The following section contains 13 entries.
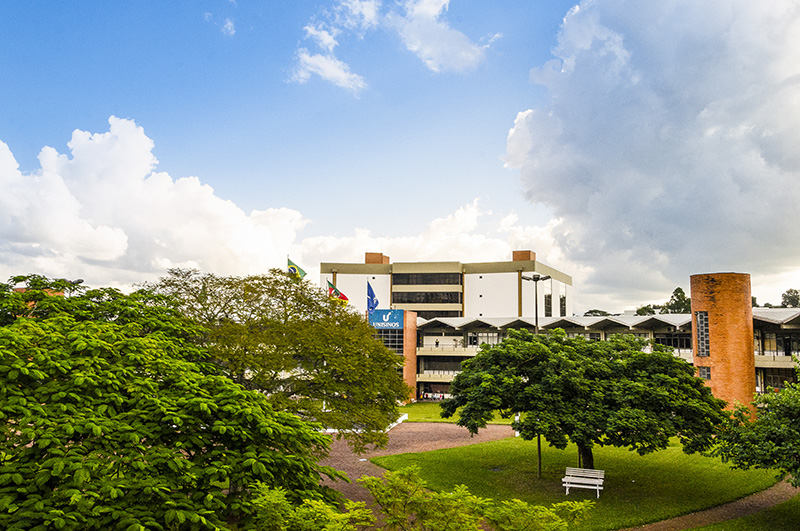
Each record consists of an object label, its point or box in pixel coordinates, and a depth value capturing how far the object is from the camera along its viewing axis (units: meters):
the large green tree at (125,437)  8.02
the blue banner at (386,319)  55.72
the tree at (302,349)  20.20
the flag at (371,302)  49.75
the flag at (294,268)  37.54
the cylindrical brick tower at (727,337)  34.84
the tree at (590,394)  19.30
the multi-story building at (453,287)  76.12
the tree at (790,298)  100.21
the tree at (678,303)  93.00
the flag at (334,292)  41.35
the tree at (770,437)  15.36
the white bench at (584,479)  20.25
